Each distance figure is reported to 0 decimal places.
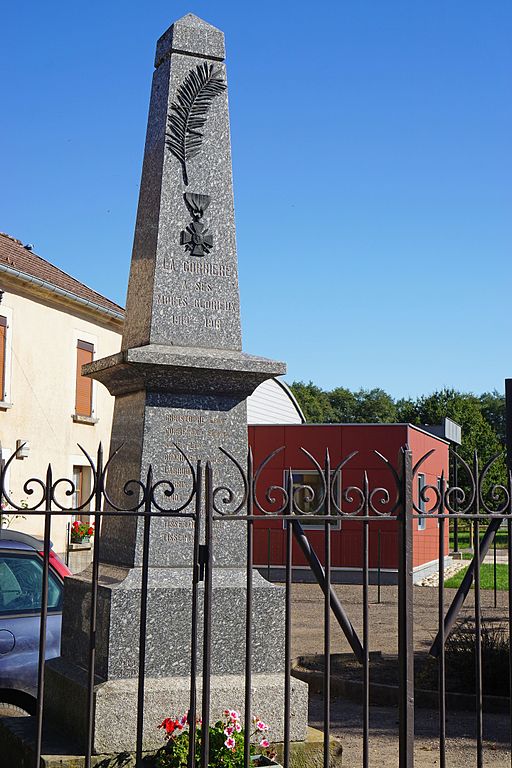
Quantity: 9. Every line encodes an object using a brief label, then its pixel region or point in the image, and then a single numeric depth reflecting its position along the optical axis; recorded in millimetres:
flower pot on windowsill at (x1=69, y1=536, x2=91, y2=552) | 20828
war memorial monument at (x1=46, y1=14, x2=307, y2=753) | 4918
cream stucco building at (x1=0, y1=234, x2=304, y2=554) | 20125
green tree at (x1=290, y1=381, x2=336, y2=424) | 82188
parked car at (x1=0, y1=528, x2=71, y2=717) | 5688
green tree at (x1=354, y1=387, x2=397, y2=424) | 93125
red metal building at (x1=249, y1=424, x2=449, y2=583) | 21578
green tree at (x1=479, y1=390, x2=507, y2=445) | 94194
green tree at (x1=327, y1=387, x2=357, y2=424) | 91312
